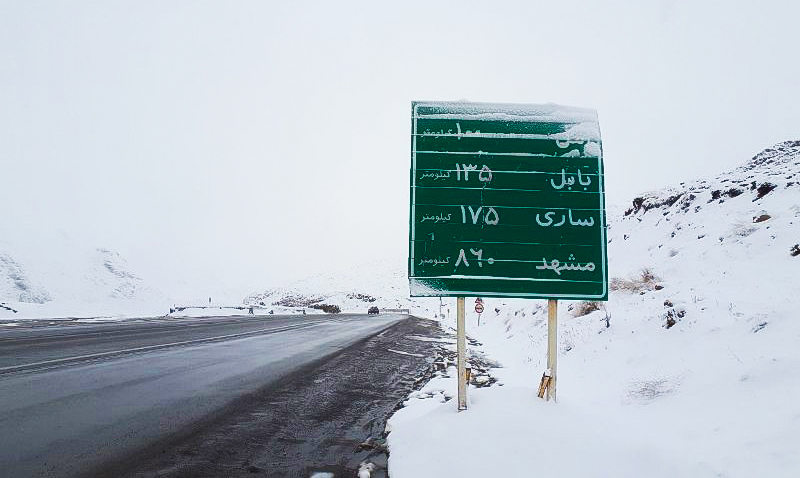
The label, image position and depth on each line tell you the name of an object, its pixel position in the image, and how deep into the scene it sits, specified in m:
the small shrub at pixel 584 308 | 12.75
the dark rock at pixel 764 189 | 16.66
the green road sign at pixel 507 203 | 4.52
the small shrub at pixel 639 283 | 12.89
